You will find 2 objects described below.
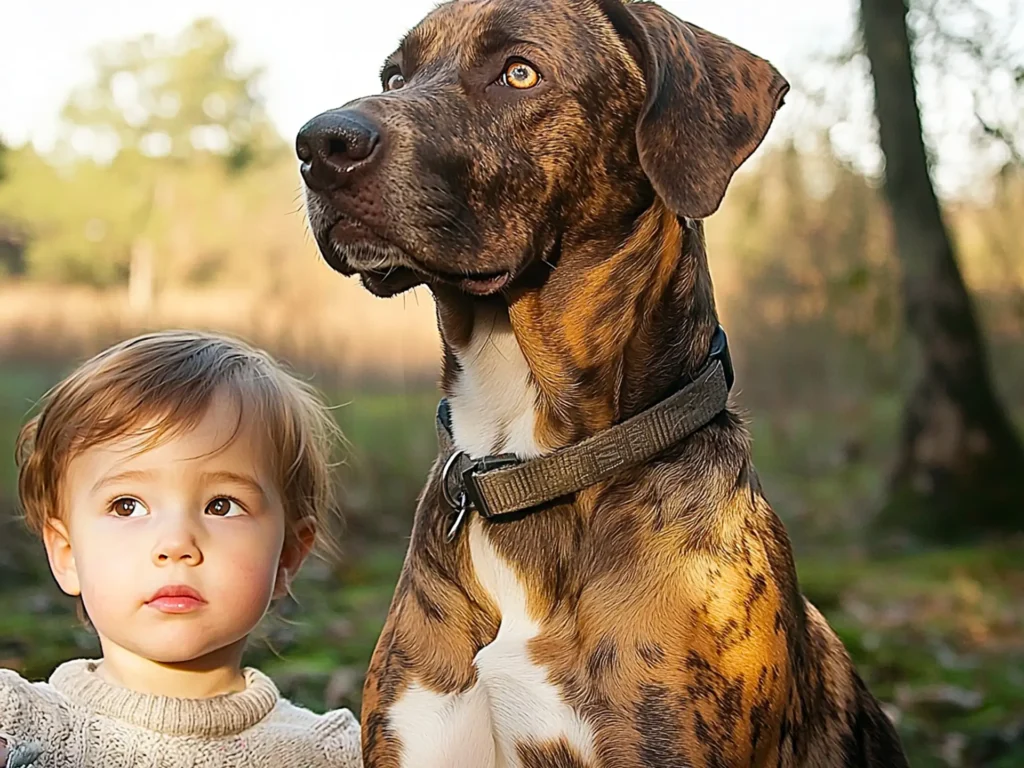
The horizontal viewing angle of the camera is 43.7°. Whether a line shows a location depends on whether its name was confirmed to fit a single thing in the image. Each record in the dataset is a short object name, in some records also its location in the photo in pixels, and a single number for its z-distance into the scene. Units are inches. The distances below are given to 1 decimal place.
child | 96.1
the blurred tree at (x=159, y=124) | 325.1
